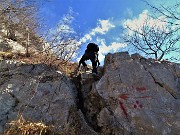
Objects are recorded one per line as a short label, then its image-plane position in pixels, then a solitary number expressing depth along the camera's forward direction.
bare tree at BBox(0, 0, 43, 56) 4.76
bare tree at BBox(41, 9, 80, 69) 4.61
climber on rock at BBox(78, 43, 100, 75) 3.90
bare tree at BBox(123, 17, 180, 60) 6.00
